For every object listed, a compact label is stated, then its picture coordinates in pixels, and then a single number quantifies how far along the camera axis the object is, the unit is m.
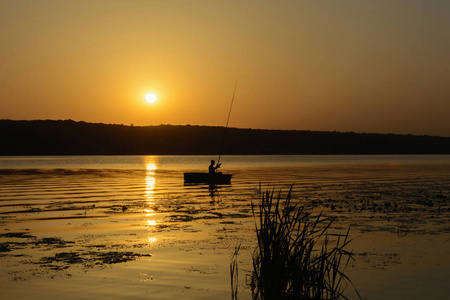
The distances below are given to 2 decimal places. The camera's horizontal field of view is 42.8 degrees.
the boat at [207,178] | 44.19
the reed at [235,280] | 12.48
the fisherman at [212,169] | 43.97
